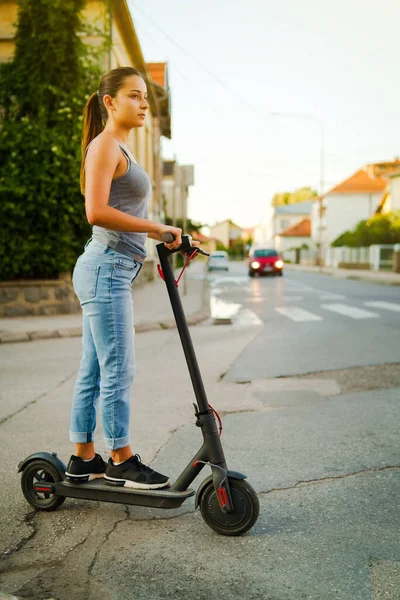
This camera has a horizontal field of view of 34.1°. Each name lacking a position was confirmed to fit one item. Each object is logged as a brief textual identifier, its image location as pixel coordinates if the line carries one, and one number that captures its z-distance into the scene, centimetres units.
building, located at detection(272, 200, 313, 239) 11988
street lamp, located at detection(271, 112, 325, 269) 4462
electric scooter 270
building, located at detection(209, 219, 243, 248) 15825
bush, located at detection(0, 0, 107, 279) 1095
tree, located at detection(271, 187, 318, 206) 14112
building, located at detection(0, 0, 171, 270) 1493
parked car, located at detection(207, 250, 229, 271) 4550
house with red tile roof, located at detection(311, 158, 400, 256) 7600
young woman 270
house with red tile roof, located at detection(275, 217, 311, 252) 10144
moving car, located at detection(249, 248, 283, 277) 3375
